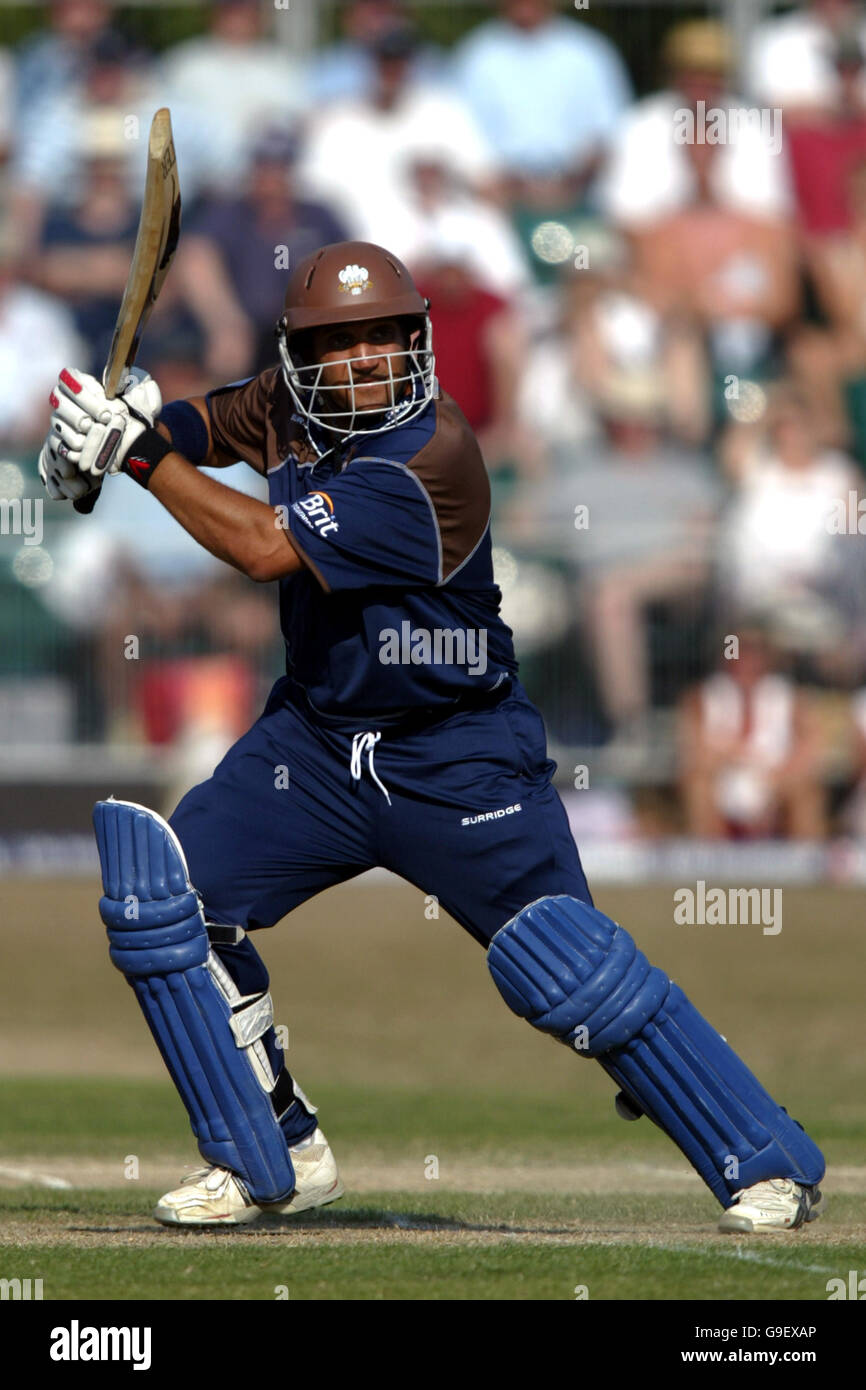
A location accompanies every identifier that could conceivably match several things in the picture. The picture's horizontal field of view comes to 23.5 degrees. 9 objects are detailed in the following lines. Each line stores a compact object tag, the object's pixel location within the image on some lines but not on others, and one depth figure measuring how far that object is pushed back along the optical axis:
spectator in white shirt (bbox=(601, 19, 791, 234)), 13.91
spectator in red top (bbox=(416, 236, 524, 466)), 13.13
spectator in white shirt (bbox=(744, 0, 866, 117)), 14.20
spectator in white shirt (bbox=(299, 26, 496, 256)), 13.90
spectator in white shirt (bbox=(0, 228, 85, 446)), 13.31
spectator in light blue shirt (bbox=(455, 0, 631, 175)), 14.37
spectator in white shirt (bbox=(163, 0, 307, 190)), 14.25
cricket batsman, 4.91
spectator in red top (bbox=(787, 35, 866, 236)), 13.98
